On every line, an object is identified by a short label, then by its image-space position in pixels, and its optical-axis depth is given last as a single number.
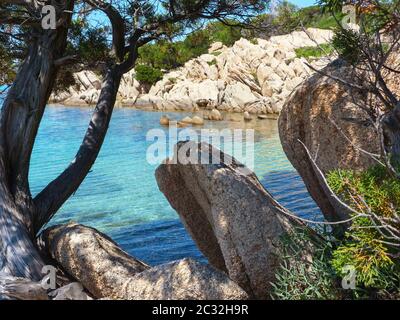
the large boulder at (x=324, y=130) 7.10
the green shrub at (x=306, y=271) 5.33
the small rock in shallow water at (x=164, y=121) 34.94
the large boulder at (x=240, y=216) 6.75
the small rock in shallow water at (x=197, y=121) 33.24
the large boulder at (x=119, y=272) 6.01
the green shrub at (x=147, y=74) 49.69
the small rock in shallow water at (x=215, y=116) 35.19
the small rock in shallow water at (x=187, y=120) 33.79
